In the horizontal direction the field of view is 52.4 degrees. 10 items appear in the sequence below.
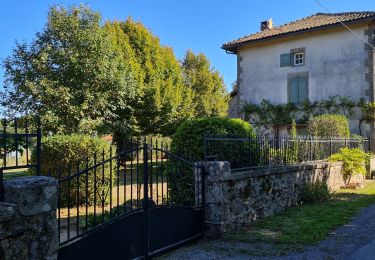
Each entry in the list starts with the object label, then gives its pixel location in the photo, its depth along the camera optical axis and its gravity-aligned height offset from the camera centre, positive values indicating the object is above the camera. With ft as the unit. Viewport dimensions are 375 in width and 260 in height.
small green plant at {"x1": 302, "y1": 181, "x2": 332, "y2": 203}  32.45 -4.84
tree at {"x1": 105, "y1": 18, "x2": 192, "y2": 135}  73.97 +12.36
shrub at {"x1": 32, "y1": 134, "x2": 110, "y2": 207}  31.32 -1.55
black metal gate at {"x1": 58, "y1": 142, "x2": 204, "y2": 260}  15.06 -4.09
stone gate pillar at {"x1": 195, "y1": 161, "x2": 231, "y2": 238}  21.45 -3.43
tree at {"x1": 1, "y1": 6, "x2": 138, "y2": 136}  56.13 +9.51
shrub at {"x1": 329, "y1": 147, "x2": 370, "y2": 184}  42.37 -2.70
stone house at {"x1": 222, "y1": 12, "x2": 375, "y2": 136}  58.59 +12.62
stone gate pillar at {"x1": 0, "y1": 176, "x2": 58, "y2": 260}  11.29 -2.54
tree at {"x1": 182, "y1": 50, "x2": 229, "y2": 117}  111.96 +16.64
